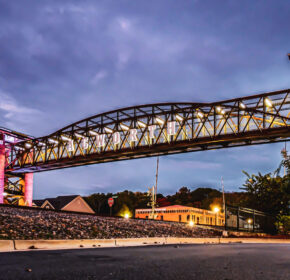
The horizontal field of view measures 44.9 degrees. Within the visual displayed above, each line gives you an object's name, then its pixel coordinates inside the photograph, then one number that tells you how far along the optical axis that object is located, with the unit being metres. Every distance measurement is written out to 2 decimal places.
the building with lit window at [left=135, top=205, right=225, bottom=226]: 77.94
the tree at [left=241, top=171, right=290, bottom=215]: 32.69
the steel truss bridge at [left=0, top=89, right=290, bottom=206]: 37.62
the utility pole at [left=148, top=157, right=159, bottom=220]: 56.35
